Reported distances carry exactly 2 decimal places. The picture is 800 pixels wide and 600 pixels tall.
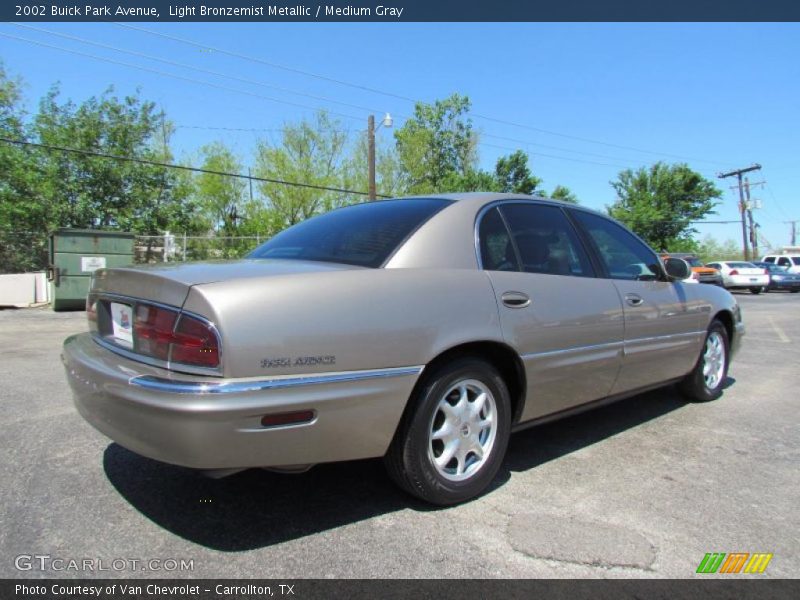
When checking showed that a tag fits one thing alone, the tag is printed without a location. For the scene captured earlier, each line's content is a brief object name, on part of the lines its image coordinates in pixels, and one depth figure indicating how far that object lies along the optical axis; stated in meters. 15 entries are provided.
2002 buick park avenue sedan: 2.09
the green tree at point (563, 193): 34.19
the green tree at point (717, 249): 56.39
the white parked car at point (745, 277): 24.59
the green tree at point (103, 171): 22.08
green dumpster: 13.35
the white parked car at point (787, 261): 28.18
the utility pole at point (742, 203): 41.72
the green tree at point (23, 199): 19.33
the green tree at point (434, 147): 38.66
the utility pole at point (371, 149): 21.37
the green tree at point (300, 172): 34.25
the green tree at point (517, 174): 32.31
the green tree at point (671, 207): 36.53
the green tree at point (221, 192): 36.69
